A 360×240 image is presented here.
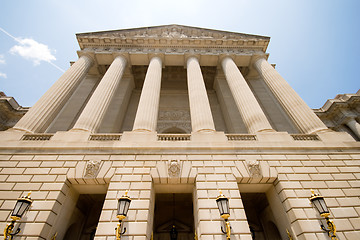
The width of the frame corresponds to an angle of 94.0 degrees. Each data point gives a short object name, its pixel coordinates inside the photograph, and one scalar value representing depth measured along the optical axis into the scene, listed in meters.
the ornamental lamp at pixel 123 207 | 6.40
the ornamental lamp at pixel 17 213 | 6.11
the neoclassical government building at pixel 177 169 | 7.23
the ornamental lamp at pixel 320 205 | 6.75
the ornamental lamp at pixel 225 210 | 6.59
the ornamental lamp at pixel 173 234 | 9.86
